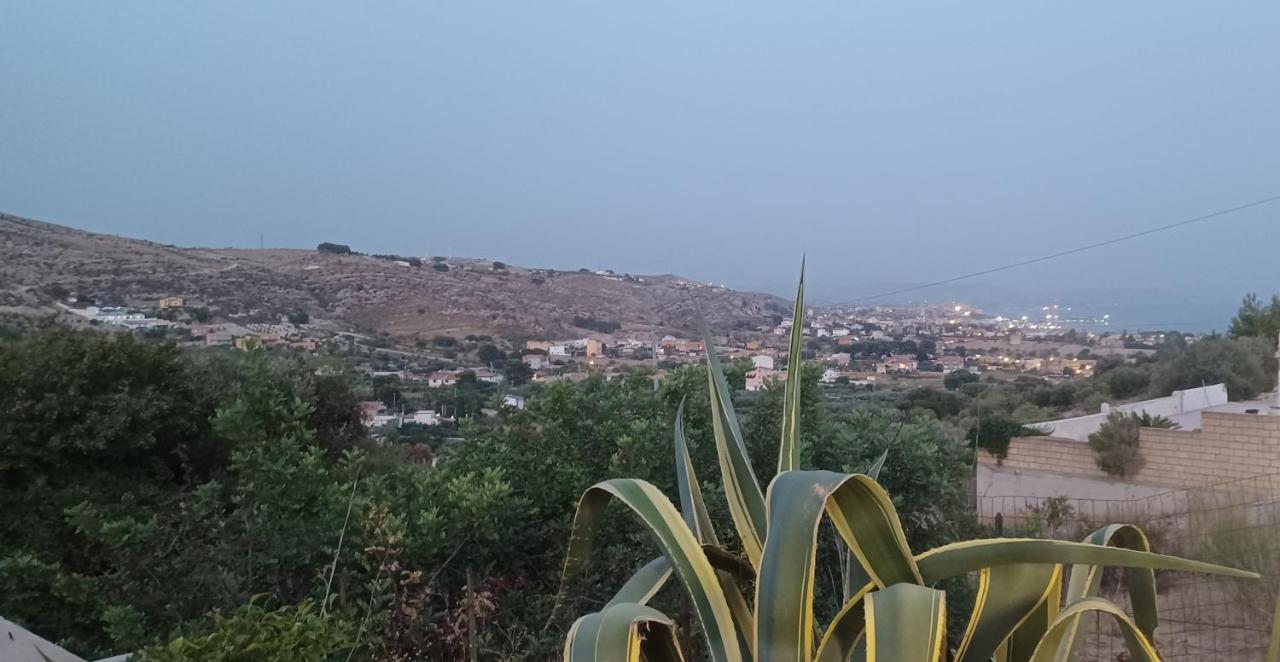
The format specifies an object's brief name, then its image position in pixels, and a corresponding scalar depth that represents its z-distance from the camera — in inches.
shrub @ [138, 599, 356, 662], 55.5
